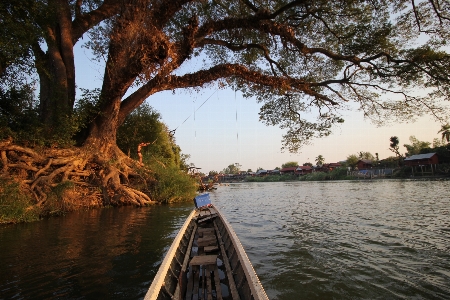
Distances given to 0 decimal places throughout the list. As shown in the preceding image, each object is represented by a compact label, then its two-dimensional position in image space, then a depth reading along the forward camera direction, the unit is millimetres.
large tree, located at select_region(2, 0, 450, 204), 11633
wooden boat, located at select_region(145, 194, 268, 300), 3781
